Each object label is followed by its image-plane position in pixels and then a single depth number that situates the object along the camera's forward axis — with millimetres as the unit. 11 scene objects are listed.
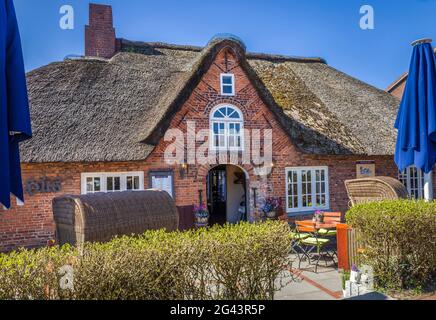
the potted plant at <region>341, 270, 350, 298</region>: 5270
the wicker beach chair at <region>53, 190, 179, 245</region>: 5664
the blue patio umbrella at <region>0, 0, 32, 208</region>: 3824
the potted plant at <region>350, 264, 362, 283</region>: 5184
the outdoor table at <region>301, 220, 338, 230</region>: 8023
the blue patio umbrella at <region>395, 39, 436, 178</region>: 6812
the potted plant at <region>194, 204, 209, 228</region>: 10883
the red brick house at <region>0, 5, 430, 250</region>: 9922
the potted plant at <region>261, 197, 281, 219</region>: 11453
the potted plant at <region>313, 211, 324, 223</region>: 8633
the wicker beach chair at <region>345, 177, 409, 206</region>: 8438
